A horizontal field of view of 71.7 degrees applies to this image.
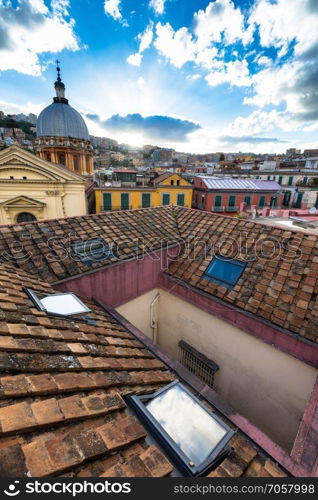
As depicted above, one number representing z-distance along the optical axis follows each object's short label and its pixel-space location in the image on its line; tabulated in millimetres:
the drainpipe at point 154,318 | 9295
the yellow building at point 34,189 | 20016
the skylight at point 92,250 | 6914
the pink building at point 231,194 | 30312
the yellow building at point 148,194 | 26703
